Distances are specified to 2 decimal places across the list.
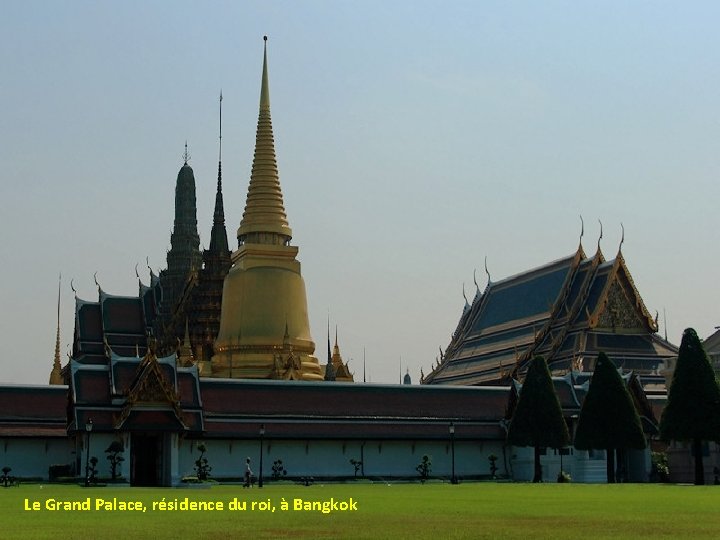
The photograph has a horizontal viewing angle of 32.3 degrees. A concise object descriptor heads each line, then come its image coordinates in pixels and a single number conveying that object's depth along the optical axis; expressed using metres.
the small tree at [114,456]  49.47
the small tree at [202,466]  52.16
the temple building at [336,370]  81.62
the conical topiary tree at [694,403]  47.72
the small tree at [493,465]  58.38
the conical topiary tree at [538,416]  52.88
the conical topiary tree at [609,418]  50.97
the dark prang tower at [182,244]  109.89
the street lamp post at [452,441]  52.03
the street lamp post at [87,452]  46.07
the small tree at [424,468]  56.10
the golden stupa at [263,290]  75.06
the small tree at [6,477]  48.16
